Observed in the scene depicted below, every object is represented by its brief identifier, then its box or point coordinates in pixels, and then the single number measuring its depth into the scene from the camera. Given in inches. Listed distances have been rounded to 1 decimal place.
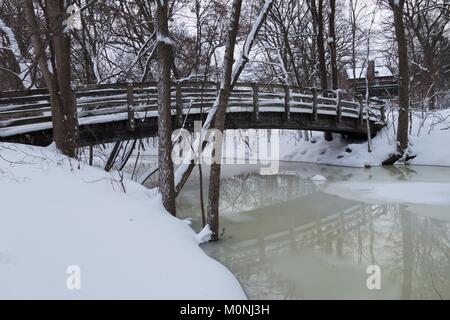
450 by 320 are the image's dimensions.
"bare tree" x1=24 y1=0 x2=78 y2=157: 342.6
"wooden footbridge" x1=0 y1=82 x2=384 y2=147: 377.1
